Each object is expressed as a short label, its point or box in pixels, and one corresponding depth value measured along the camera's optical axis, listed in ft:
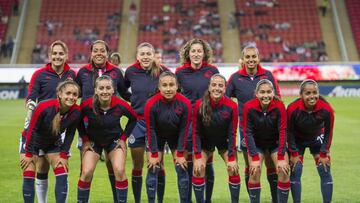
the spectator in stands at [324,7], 139.33
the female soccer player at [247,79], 30.68
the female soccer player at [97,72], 30.58
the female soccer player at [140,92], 29.91
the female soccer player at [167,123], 28.40
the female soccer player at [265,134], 28.12
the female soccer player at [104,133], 27.96
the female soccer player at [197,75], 30.45
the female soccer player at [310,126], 28.50
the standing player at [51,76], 29.99
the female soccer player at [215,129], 28.32
